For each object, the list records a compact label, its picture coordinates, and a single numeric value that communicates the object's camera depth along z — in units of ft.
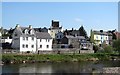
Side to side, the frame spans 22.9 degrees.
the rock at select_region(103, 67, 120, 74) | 114.01
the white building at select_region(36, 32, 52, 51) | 202.08
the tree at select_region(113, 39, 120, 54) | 192.04
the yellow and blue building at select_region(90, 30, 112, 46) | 276.82
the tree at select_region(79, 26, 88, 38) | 292.49
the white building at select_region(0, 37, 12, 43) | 219.04
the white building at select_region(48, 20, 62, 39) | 293.45
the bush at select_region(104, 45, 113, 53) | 209.79
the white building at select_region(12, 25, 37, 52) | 190.90
